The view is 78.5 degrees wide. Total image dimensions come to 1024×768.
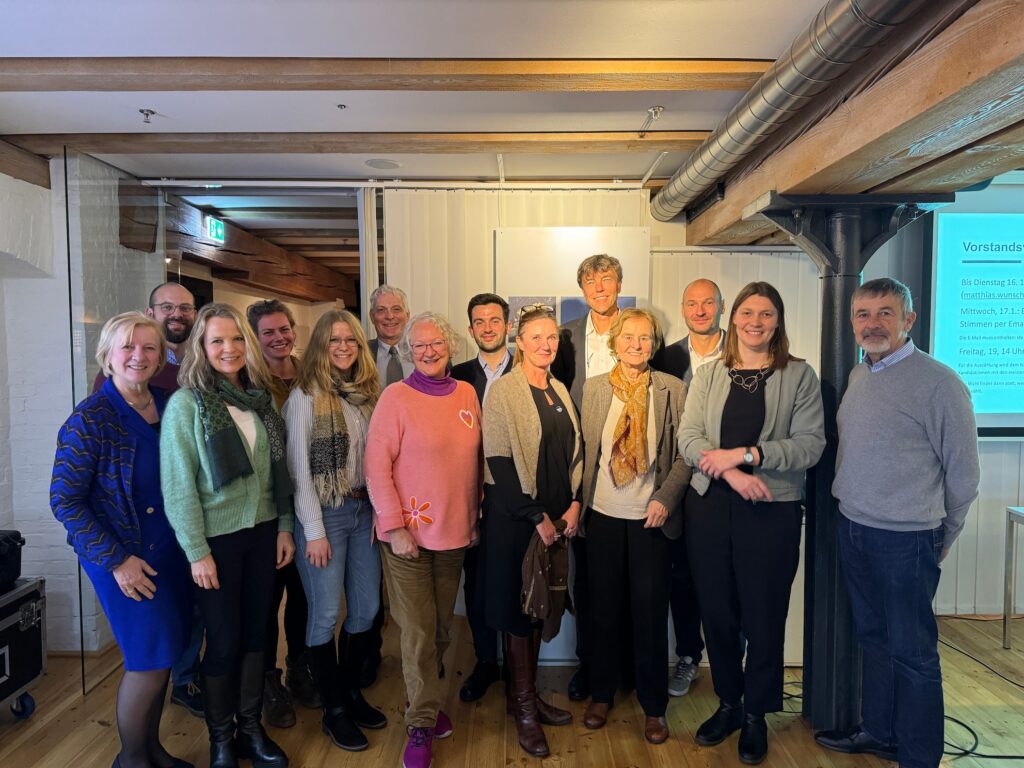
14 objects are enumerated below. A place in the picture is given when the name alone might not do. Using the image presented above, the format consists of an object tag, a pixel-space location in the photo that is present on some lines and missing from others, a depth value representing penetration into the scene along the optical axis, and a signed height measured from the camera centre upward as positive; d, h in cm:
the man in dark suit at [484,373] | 289 -11
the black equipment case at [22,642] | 272 -131
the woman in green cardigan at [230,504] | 211 -54
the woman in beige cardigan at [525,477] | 237 -49
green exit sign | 464 +92
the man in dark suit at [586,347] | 281 +2
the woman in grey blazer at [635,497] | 246 -58
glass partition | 322 +46
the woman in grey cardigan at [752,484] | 232 -50
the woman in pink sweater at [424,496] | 229 -54
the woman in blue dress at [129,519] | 205 -57
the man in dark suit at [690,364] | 293 -6
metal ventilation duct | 159 +86
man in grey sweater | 217 -48
